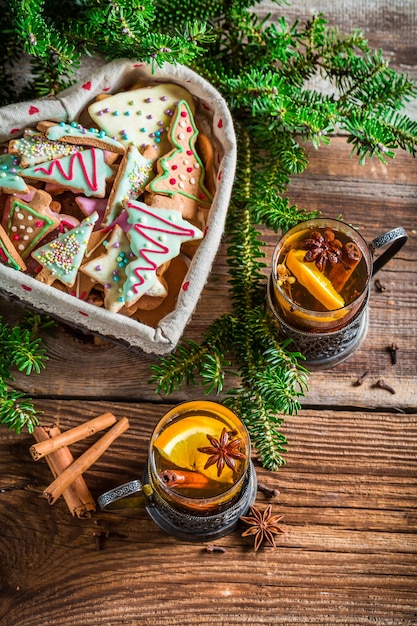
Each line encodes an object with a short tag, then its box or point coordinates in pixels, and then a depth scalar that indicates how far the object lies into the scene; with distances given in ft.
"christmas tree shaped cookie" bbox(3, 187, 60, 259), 4.11
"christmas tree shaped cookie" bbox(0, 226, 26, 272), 4.08
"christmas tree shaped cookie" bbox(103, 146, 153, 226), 4.21
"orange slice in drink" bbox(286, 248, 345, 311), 3.97
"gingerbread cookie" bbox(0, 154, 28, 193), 4.15
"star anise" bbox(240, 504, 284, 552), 4.37
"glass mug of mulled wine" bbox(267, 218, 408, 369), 3.98
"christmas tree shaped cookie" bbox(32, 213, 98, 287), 4.09
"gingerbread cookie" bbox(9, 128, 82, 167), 4.21
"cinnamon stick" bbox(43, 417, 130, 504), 4.28
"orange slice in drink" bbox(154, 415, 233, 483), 3.92
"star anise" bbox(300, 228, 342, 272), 4.00
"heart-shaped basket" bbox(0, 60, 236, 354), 4.03
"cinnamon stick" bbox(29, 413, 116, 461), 4.22
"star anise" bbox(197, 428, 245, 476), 3.84
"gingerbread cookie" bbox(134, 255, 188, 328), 4.24
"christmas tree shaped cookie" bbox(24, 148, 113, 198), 4.19
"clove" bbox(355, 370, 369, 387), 4.71
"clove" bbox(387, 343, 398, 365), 4.75
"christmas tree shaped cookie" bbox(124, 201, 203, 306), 4.08
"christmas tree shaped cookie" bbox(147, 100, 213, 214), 4.22
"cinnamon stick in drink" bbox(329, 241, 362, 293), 4.03
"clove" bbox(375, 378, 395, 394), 4.71
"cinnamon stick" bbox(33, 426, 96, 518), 4.39
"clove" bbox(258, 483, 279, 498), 4.51
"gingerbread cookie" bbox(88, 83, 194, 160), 4.34
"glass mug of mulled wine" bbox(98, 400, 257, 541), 3.84
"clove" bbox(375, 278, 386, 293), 4.84
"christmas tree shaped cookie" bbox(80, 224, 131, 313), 4.13
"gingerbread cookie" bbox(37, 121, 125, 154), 4.24
